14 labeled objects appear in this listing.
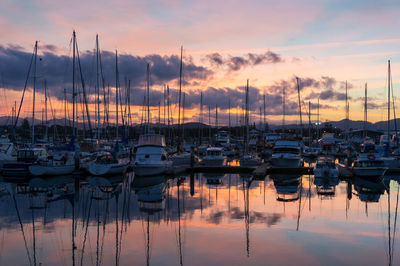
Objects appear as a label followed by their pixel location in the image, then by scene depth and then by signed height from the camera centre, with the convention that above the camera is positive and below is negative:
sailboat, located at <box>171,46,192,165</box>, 47.39 -2.42
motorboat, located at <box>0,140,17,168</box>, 42.91 -1.63
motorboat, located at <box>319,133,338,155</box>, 78.75 -1.03
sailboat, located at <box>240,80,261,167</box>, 45.38 -2.51
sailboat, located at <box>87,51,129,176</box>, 37.75 -2.61
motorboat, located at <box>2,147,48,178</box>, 38.41 -2.41
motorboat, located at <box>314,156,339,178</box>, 36.22 -2.90
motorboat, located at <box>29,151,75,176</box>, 37.50 -2.66
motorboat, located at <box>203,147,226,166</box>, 47.50 -2.40
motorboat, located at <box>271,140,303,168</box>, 43.78 -1.87
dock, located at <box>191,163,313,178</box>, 40.16 -3.29
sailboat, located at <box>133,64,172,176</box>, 37.41 -1.76
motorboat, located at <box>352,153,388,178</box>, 36.25 -2.54
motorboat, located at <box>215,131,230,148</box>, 82.36 -0.25
